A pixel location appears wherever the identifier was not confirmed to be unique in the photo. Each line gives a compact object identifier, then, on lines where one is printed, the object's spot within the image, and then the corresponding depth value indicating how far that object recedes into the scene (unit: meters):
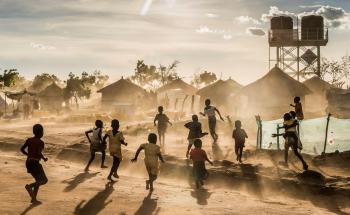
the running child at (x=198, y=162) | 11.77
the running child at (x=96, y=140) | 13.73
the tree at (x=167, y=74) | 105.44
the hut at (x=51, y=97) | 61.09
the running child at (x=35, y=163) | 9.58
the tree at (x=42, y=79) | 110.81
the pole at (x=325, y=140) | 15.71
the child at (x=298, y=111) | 16.33
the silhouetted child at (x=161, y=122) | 17.56
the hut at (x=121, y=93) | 58.53
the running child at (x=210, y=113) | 18.08
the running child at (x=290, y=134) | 13.99
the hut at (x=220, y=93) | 53.18
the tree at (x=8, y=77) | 51.75
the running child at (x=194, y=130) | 14.98
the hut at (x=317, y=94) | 61.34
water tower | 56.00
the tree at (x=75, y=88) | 69.72
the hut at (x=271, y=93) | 38.72
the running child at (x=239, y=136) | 15.18
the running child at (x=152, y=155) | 11.02
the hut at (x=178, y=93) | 55.83
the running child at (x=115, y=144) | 11.99
